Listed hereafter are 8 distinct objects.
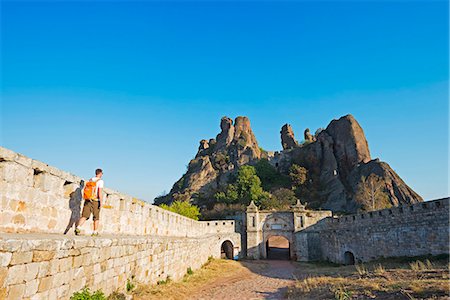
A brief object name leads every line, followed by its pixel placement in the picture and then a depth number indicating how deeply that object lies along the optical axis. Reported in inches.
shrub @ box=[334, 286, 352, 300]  326.1
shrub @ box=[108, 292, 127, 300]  229.0
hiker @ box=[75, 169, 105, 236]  223.0
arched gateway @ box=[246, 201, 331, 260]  1163.3
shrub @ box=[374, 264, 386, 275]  467.4
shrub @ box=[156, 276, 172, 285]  368.8
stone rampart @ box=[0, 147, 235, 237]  166.1
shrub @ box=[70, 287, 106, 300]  181.2
